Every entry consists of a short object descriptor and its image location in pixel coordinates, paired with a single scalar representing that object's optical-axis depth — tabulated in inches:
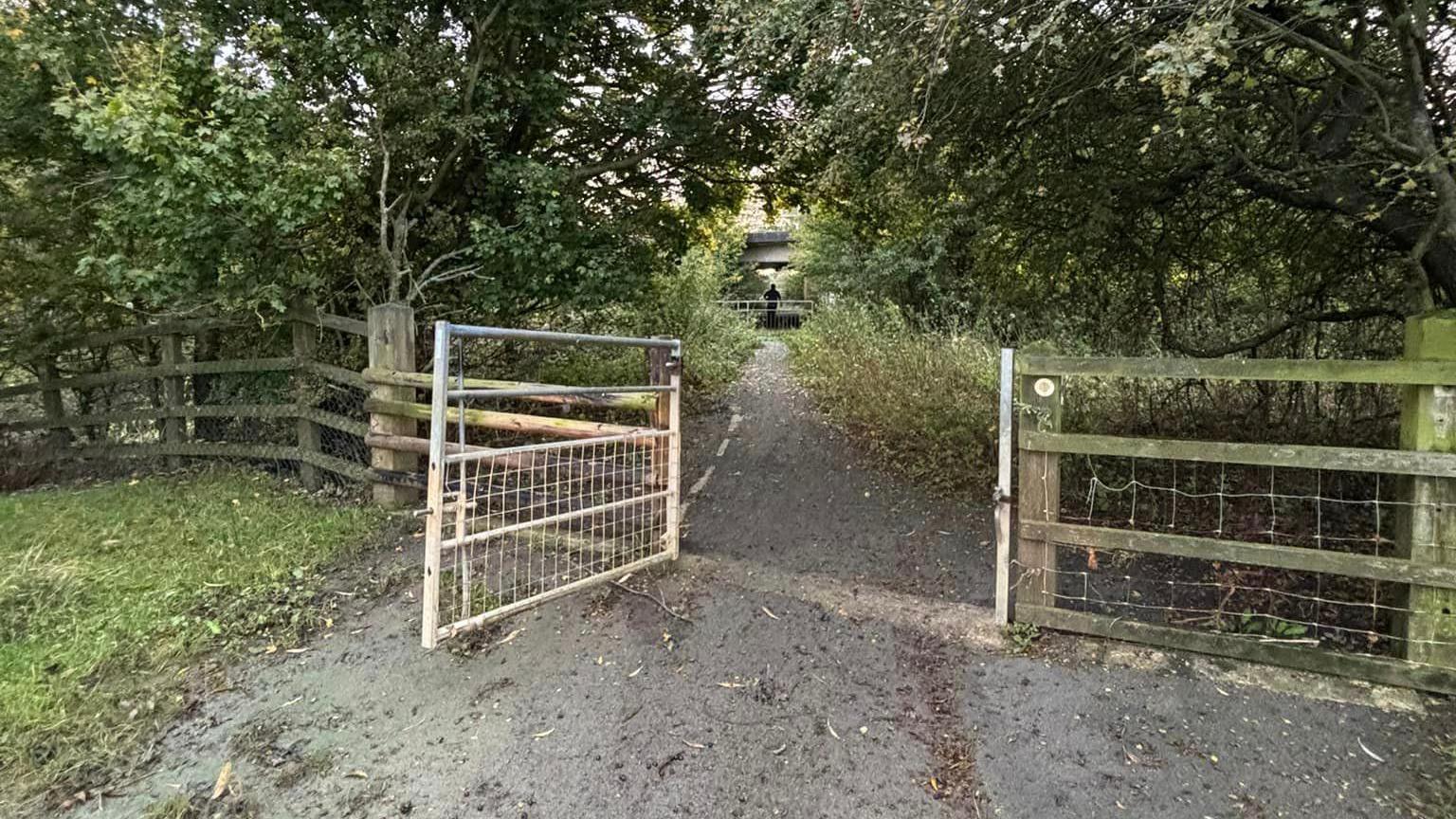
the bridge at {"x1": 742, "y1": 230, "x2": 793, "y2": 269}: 1130.0
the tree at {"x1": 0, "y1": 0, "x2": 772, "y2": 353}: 202.4
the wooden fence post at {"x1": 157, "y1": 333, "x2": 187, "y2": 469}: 276.8
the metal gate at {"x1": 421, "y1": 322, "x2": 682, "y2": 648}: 129.5
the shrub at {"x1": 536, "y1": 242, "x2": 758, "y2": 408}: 388.2
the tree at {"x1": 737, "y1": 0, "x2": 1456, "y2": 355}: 140.3
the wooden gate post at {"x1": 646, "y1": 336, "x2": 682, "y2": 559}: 174.8
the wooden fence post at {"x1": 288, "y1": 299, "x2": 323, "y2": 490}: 246.8
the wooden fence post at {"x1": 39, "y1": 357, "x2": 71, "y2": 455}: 311.9
